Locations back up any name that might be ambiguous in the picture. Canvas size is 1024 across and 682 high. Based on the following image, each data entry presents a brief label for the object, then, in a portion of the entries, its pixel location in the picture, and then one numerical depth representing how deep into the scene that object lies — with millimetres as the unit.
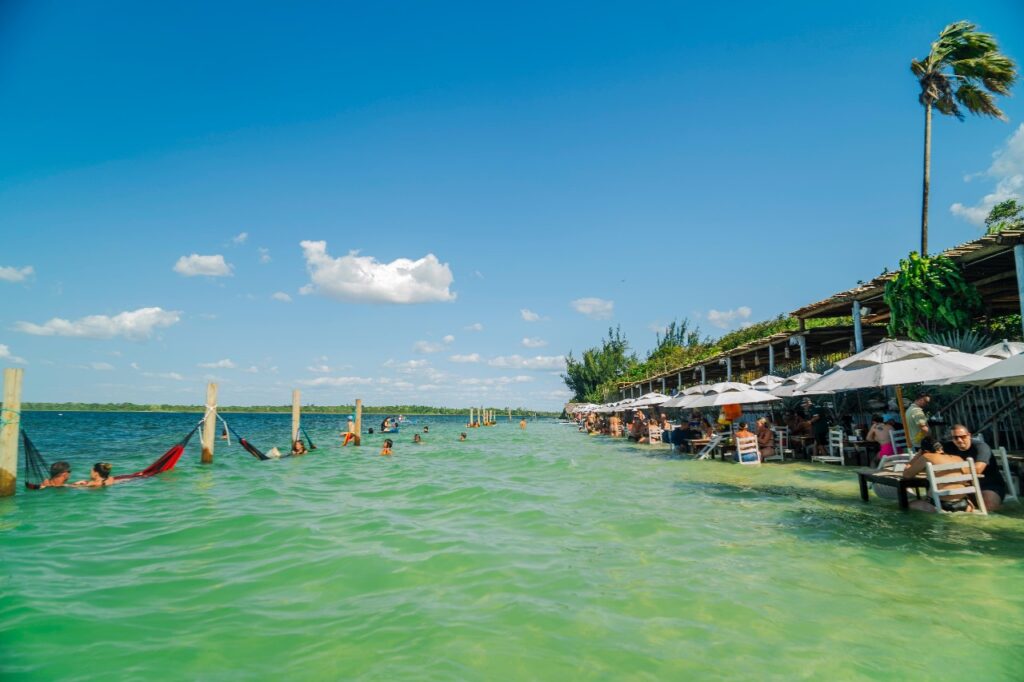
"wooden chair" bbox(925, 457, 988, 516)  6027
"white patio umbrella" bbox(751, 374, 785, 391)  13969
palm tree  16281
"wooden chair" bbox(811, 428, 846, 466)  11797
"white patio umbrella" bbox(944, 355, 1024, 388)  5242
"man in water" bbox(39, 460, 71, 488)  11359
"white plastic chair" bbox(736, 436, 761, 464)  12906
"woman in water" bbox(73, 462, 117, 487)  11836
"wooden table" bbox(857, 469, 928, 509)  6504
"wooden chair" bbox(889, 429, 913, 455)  9653
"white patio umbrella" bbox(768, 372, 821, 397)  11249
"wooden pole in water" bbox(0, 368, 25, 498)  9070
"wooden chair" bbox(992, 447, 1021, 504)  6731
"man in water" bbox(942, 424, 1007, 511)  6228
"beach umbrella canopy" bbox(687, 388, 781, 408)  12445
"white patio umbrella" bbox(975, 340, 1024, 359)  8328
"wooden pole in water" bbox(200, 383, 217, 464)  15328
